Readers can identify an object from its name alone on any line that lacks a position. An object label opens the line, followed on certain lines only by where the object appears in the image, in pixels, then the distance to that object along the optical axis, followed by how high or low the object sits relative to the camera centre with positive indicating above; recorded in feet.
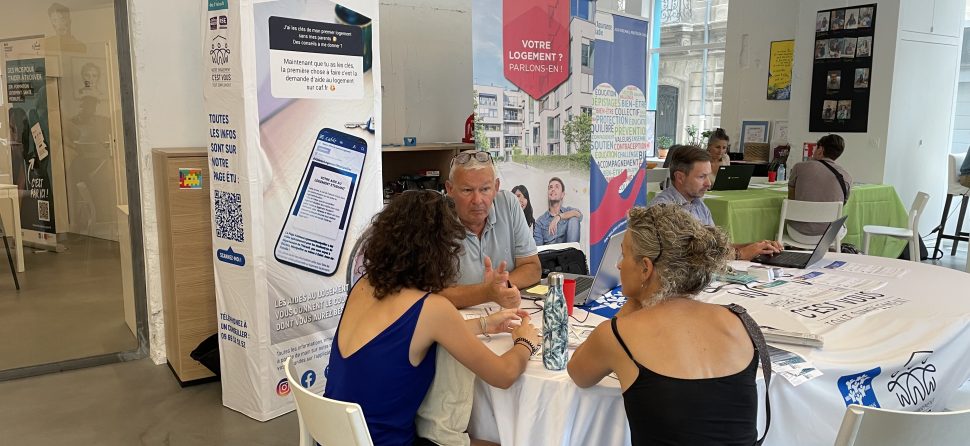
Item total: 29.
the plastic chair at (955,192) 25.09 -2.27
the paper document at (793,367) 6.46 -2.20
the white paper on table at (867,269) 10.36 -2.09
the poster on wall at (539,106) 14.73 +0.38
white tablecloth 6.25 -2.45
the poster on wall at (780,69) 31.30 +2.51
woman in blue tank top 6.31 -1.83
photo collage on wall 26.40 +2.18
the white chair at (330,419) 5.52 -2.35
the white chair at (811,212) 18.92 -2.27
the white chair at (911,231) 20.95 -3.04
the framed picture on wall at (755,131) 32.63 -0.26
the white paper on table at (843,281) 9.66 -2.12
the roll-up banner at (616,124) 16.81 +0.01
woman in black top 5.29 -1.71
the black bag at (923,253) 23.83 -4.15
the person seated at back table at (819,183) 19.75 -1.55
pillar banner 10.84 -0.84
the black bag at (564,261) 10.44 -2.00
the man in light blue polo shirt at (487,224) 9.96 -1.44
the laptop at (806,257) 10.67 -1.99
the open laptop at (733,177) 21.61 -1.54
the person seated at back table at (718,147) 23.63 -0.71
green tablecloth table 19.56 -2.51
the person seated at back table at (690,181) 12.25 -0.95
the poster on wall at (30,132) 13.85 -0.25
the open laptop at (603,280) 8.52 -1.93
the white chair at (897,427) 5.36 -2.24
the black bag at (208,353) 12.80 -4.11
